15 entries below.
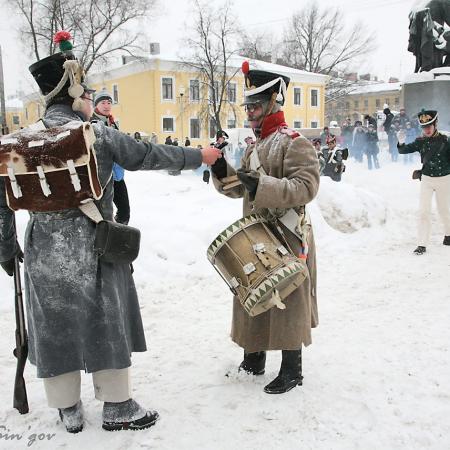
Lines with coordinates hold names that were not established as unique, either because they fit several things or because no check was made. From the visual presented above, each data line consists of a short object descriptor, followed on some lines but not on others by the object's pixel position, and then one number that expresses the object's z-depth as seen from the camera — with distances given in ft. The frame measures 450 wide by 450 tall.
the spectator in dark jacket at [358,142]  68.80
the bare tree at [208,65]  107.96
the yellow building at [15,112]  228.39
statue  60.29
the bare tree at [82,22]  87.45
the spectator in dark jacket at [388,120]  67.26
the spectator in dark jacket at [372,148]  64.03
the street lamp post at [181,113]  134.00
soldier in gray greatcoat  9.23
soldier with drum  10.84
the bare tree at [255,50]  137.56
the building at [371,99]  240.12
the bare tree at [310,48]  162.40
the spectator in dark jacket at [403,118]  63.10
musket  10.22
